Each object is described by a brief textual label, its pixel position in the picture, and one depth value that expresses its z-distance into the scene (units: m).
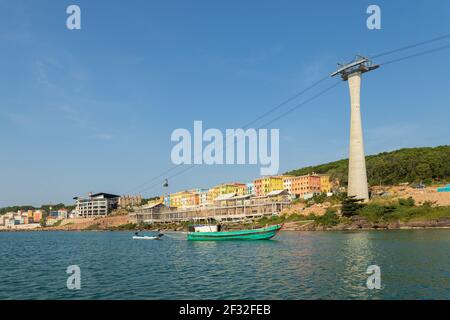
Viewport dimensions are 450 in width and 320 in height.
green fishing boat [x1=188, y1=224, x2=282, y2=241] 68.63
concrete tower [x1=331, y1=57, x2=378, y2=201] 101.00
